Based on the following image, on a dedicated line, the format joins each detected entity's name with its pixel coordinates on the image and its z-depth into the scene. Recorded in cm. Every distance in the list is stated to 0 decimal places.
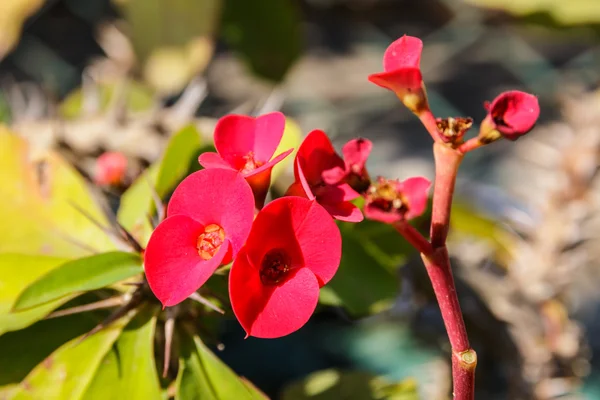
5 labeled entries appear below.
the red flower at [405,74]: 16
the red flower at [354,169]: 17
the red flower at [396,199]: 16
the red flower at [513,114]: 16
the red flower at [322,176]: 17
